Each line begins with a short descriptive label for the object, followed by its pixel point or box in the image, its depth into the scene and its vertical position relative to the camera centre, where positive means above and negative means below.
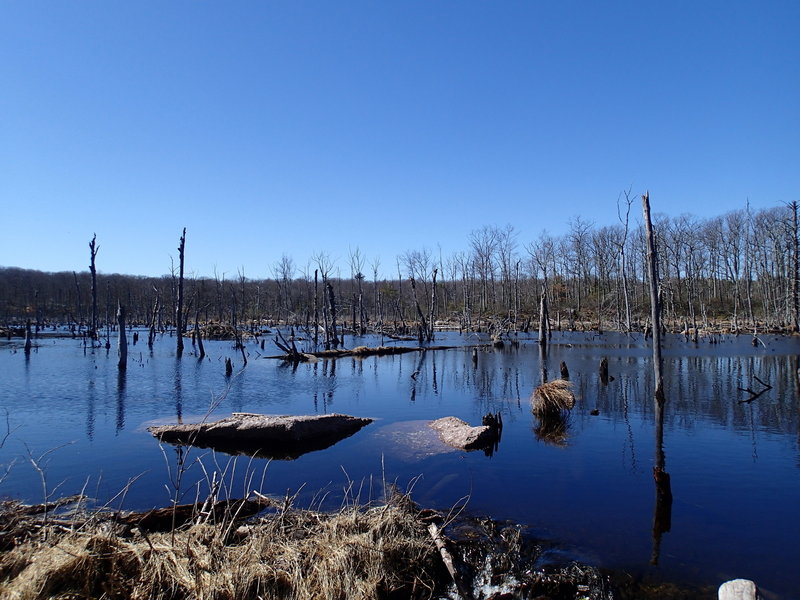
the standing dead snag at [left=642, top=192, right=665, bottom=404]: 15.89 +0.22
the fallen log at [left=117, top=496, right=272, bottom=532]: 6.37 -2.81
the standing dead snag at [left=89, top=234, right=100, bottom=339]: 36.47 +4.23
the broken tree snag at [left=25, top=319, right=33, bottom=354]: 33.95 -1.99
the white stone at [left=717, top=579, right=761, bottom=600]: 3.79 -2.26
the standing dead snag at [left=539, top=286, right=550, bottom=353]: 38.19 -1.42
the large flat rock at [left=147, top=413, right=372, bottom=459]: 12.31 -3.22
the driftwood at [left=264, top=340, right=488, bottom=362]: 32.85 -3.33
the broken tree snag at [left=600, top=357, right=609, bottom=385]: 22.38 -3.07
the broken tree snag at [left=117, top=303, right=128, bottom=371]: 27.09 -2.14
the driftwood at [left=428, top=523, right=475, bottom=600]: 5.29 -2.88
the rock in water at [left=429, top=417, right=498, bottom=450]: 11.98 -3.26
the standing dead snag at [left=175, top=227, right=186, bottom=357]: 36.06 +0.31
